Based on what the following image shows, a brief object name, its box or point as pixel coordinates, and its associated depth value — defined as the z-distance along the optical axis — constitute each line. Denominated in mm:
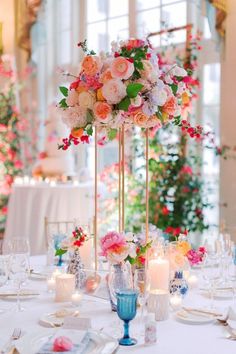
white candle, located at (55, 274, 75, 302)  1989
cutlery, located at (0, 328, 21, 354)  1465
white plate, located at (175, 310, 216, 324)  1737
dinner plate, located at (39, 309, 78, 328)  1709
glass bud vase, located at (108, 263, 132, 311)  1757
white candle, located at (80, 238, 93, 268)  2334
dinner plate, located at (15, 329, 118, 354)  1469
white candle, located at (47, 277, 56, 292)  2127
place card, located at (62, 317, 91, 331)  1613
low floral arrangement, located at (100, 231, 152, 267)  1810
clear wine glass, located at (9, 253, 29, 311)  1891
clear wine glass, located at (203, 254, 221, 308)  1962
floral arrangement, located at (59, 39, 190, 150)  1847
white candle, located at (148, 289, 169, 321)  1783
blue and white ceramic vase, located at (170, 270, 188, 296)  1985
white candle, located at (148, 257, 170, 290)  1914
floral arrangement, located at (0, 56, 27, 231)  6168
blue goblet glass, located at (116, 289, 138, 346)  1568
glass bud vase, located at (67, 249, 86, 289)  2156
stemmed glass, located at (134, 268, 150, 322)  1758
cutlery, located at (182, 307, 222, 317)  1809
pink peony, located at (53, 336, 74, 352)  1410
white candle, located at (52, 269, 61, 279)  2169
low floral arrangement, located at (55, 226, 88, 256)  2160
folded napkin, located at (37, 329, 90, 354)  1421
